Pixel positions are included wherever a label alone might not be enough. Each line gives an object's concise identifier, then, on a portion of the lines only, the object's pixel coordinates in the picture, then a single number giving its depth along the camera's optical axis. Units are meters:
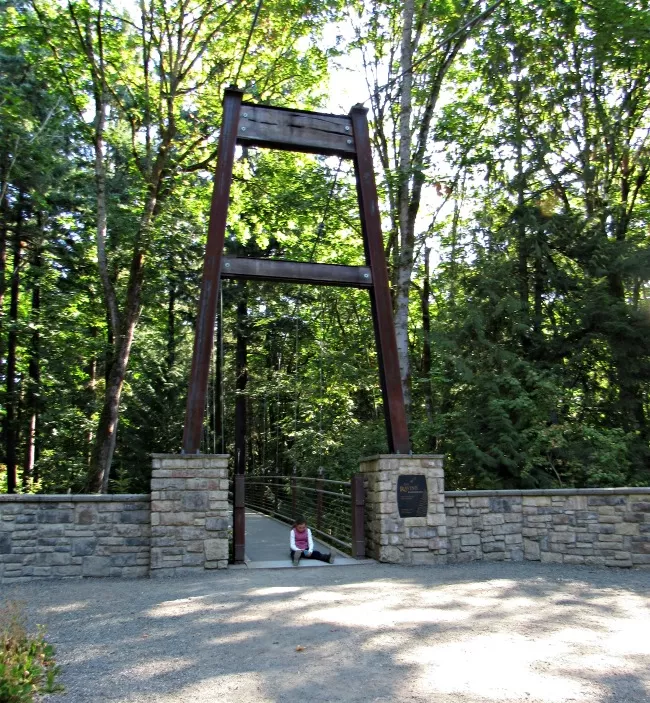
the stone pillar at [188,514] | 7.10
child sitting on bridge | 7.74
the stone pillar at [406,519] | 7.67
